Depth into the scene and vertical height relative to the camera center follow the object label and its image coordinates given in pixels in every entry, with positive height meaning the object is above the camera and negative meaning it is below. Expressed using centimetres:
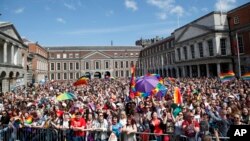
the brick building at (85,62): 9269 +941
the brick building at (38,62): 6612 +791
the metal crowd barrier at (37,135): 996 -191
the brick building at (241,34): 4016 +848
